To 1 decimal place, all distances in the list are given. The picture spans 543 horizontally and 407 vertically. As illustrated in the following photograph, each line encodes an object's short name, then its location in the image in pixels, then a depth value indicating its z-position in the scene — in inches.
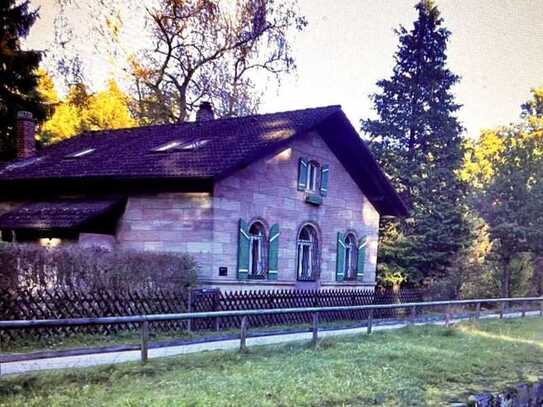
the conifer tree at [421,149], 928.3
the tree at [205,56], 1090.1
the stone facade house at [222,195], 545.3
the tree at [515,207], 962.7
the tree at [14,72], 941.8
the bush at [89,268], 365.7
